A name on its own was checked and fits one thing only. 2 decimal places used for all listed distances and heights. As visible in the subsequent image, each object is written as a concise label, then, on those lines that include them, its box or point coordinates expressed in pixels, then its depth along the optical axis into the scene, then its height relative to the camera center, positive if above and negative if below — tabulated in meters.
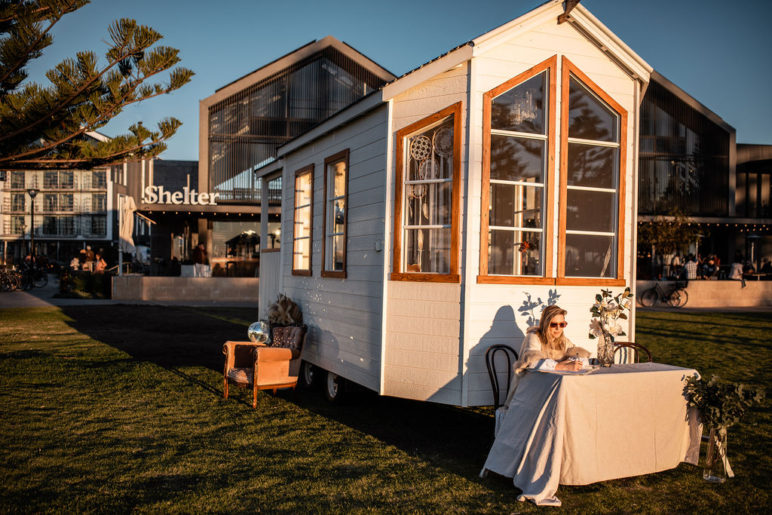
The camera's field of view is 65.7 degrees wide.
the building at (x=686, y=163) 25.88 +4.52
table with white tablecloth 4.28 -1.25
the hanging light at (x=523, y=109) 5.82 +1.50
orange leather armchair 7.12 -1.31
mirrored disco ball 7.81 -0.99
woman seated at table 4.79 -0.70
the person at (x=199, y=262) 22.16 -0.21
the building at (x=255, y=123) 23.58 +5.41
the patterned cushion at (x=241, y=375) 7.20 -1.44
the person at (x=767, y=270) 27.30 -0.19
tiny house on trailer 5.54 +0.65
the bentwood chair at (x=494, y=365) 5.36 -0.94
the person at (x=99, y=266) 24.61 -0.46
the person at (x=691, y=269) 22.39 -0.17
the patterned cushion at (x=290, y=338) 7.73 -1.05
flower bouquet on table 5.16 -0.53
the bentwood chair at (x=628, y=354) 6.11 -0.94
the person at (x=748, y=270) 25.26 -0.19
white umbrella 21.30 +1.15
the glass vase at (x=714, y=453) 4.71 -1.51
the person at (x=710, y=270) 24.94 -0.21
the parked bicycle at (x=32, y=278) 25.72 -1.10
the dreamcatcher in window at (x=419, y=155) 6.04 +1.07
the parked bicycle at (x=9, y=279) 23.97 -1.04
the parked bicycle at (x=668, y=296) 21.47 -1.13
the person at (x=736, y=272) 23.52 -0.26
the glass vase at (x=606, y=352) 5.14 -0.77
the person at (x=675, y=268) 25.42 -0.16
